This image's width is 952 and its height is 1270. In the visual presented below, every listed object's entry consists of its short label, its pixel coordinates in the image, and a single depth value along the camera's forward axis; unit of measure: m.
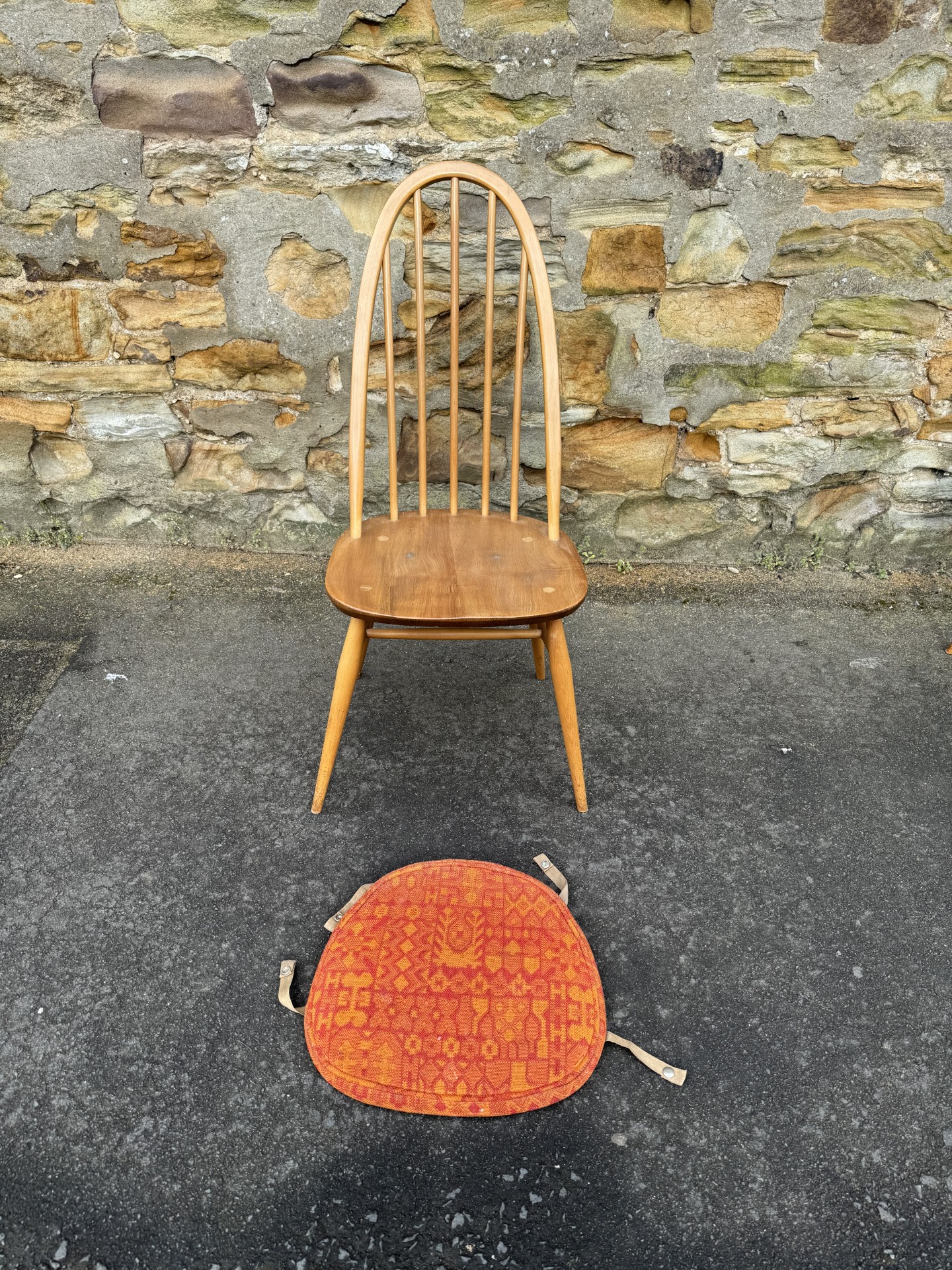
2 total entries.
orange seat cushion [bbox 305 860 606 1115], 1.11
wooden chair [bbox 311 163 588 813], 1.33
